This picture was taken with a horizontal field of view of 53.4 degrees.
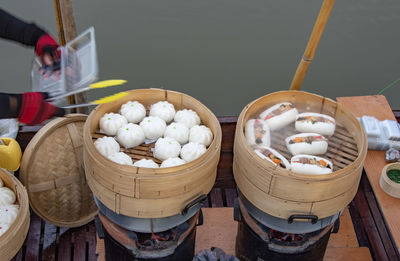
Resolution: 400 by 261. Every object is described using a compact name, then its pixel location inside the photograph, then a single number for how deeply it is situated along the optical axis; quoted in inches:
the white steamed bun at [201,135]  91.6
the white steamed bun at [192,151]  88.0
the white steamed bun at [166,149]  88.6
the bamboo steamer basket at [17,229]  87.8
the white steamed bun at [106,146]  87.1
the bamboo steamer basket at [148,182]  77.2
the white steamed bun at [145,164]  83.4
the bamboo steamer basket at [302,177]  81.4
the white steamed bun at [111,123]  93.1
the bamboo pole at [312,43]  97.7
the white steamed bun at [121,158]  83.5
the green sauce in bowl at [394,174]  104.6
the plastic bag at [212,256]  92.5
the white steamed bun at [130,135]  91.4
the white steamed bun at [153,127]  94.5
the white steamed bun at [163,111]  97.7
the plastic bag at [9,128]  117.7
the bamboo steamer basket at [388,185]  100.2
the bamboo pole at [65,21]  125.0
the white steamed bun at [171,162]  84.1
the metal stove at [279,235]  90.7
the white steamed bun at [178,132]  93.6
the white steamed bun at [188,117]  96.0
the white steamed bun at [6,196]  98.2
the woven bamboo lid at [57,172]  109.3
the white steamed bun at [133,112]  97.0
